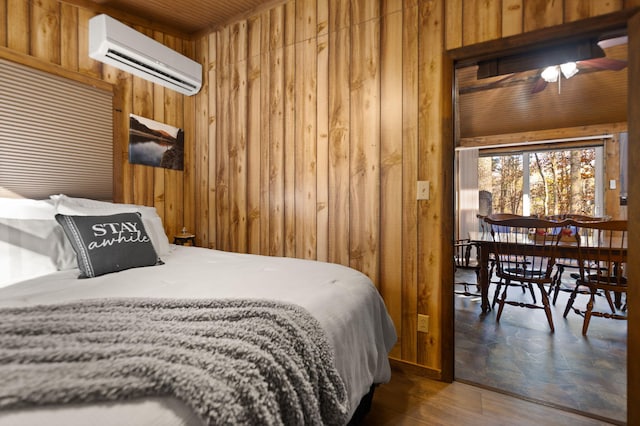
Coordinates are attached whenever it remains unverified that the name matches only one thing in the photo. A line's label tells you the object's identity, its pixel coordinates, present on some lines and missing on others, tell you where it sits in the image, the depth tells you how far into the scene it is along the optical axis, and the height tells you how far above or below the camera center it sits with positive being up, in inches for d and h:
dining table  114.9 -14.9
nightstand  113.0 -10.0
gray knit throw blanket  23.5 -12.6
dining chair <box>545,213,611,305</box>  131.3 -12.9
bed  23.4 -12.6
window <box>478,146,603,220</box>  222.5 +22.3
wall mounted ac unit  88.8 +47.4
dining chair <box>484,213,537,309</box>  125.2 -28.7
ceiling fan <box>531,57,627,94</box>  130.3 +62.1
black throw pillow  61.4 -6.8
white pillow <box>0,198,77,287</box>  59.3 -6.6
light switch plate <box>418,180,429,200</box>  79.5 +5.4
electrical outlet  80.3 -28.7
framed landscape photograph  104.6 +23.5
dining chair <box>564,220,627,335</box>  96.3 -16.3
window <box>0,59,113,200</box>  76.8 +20.0
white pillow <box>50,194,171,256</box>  74.1 +0.1
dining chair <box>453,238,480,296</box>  156.8 -35.9
